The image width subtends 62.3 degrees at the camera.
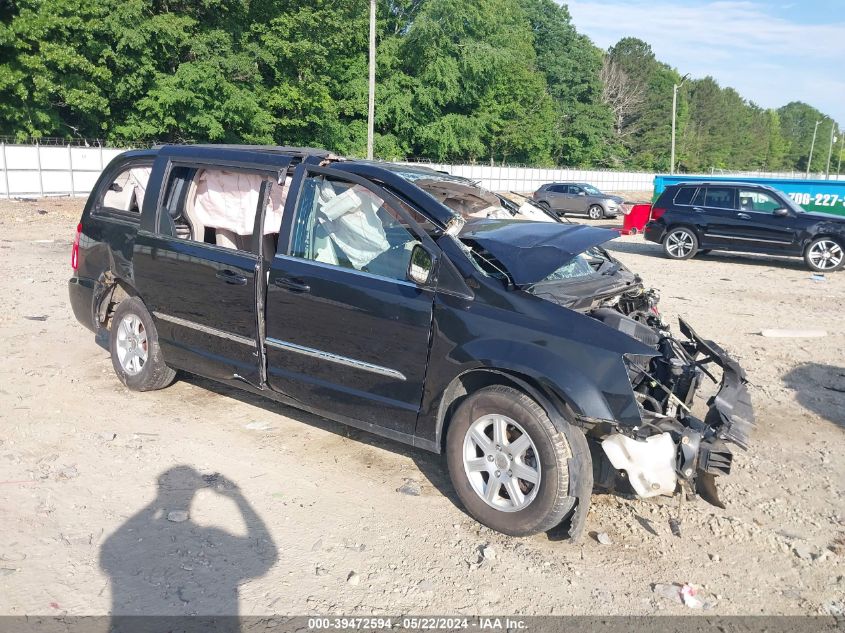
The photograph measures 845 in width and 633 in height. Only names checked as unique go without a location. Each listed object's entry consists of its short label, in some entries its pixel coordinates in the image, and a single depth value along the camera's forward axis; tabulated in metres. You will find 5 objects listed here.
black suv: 13.88
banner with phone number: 19.06
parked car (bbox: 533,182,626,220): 29.23
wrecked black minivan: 3.64
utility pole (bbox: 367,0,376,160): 26.39
